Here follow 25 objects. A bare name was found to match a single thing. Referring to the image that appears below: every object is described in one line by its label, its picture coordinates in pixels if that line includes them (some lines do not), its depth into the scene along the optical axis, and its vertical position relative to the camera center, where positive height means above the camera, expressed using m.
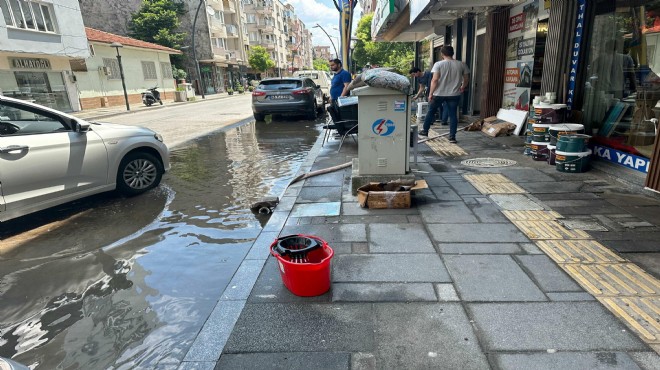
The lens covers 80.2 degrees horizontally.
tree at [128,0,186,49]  38.34 +5.77
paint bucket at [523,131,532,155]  6.58 -1.38
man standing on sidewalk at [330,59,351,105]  9.42 -0.16
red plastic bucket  2.67 -1.28
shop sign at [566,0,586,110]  5.98 +0.08
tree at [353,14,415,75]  40.40 +2.28
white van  21.60 -0.22
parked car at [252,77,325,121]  13.16 -0.67
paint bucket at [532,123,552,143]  6.19 -1.10
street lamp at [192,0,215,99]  42.66 +7.47
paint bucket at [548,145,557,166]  5.91 -1.39
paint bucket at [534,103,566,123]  6.12 -0.78
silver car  4.37 -0.83
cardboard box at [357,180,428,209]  4.47 -1.42
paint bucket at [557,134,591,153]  5.40 -1.12
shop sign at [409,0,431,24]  7.47 +1.20
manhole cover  6.32 -1.57
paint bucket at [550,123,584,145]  5.63 -0.98
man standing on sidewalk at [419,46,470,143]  8.10 -0.30
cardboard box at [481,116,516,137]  8.75 -1.42
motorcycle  26.75 -0.95
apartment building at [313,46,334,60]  192.55 +9.60
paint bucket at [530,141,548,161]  6.25 -1.39
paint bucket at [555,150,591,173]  5.44 -1.39
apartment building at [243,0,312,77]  67.62 +8.70
